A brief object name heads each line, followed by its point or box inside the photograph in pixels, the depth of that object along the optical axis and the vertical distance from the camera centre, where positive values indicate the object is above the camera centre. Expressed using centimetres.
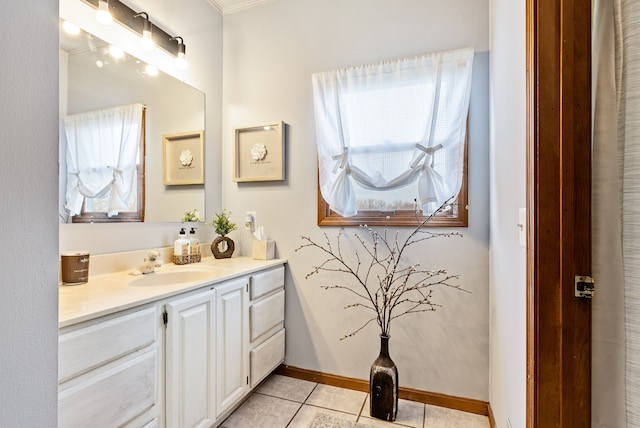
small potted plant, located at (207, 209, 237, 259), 218 -20
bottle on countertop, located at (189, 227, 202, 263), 200 -25
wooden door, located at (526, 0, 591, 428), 79 +1
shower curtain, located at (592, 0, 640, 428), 71 +0
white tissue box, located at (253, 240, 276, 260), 213 -26
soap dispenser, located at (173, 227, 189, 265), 194 -24
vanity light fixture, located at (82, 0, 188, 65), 156 +110
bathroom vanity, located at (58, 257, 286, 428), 98 -55
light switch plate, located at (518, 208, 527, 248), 96 -4
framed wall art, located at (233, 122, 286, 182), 220 +46
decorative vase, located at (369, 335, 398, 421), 170 -99
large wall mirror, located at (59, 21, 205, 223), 147 +67
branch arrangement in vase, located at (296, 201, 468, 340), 187 -39
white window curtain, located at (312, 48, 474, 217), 176 +55
